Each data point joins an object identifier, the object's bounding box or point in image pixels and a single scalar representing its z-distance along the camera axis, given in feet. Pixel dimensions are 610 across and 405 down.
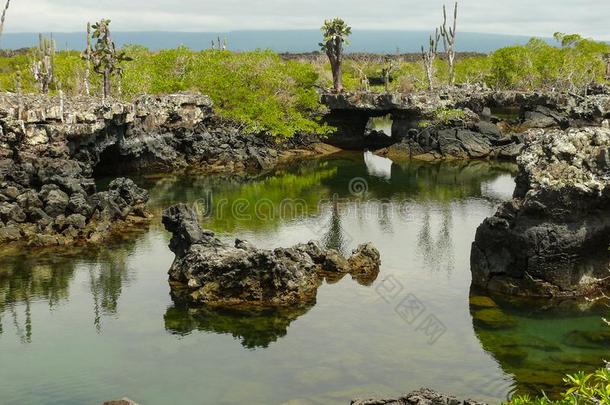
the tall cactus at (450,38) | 339.10
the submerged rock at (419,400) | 64.59
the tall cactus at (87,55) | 243.60
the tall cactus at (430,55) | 329.31
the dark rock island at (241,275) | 114.73
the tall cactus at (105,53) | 236.43
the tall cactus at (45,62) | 264.52
